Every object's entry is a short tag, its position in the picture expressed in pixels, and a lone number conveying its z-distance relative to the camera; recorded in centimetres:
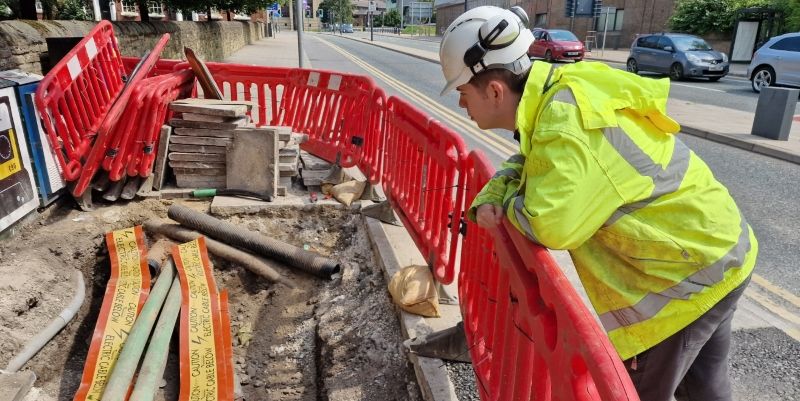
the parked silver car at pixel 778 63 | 1523
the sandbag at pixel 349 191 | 591
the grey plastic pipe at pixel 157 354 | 345
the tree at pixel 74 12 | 1653
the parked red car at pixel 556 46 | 2564
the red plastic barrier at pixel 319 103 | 640
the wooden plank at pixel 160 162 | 597
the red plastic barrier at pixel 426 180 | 362
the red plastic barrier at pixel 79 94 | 527
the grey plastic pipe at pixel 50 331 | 361
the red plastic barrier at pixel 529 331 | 131
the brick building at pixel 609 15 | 3838
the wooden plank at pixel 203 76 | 669
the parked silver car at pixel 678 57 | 1967
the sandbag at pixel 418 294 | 356
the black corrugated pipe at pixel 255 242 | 487
